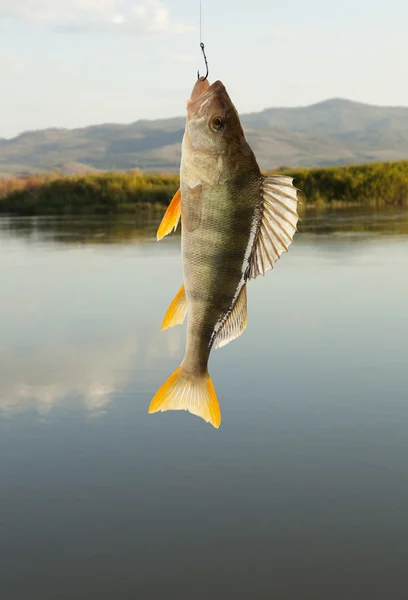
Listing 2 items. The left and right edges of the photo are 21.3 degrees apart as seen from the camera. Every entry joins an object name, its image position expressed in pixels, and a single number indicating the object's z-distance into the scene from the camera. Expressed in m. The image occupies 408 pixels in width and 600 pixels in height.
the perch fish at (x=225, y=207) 0.63
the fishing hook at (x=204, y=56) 0.66
